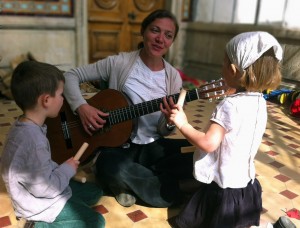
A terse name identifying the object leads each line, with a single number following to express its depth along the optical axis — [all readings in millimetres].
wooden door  5168
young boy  1291
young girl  1287
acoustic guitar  1892
